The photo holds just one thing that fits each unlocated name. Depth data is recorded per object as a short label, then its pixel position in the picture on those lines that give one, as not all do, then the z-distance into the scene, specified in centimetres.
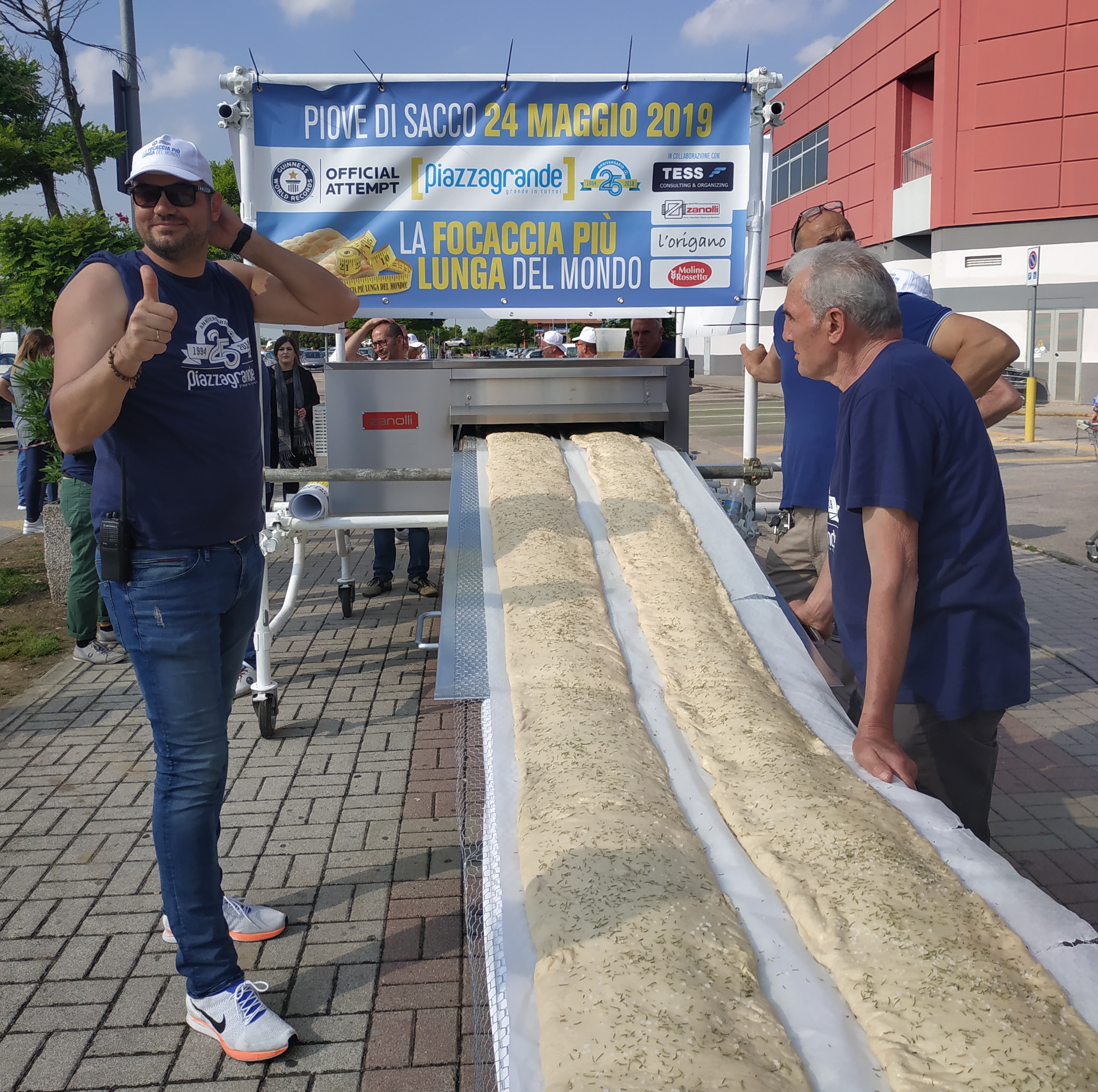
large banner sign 493
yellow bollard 1858
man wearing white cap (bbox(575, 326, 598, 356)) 1148
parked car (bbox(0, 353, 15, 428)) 2400
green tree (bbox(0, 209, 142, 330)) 734
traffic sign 1856
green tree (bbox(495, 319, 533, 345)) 5372
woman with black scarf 762
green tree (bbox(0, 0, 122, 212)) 873
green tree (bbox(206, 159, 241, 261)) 3206
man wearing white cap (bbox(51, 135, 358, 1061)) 246
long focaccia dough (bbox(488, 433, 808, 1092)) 159
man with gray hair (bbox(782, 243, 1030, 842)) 233
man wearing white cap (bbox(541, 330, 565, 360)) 1320
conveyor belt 169
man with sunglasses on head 353
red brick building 2712
